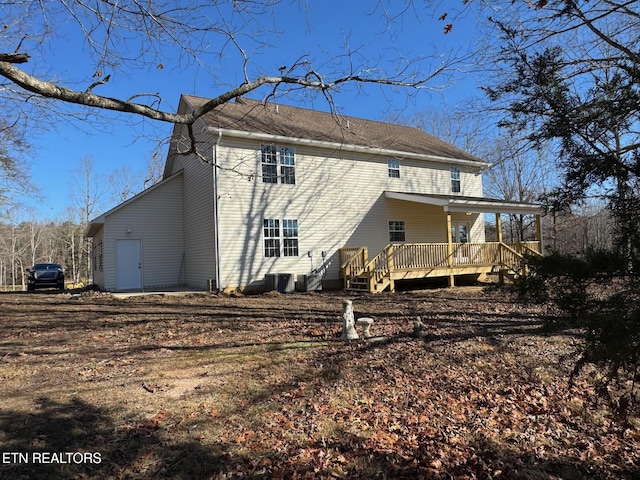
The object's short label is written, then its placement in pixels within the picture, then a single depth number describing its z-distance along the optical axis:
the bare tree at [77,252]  43.48
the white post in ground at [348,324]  7.00
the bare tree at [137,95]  3.64
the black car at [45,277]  19.73
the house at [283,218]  14.43
